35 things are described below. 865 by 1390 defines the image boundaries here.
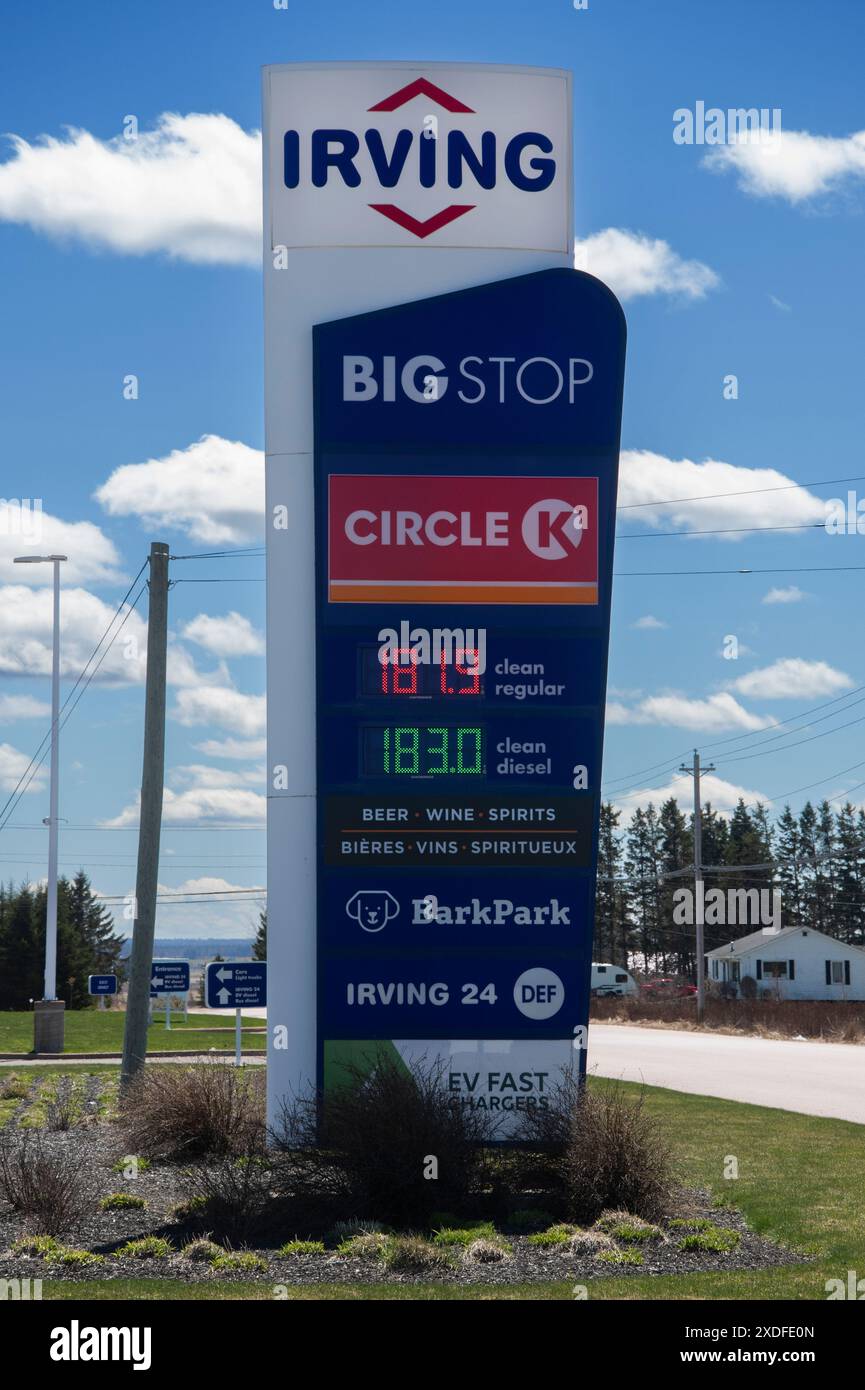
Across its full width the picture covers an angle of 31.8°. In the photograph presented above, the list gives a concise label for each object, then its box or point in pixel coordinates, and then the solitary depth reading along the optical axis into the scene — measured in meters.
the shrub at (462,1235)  10.06
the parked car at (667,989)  80.25
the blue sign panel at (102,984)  43.22
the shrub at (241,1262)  9.33
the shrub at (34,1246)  9.65
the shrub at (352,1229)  10.16
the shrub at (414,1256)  9.33
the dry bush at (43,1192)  10.47
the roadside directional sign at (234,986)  19.62
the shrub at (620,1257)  9.57
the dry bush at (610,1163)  10.98
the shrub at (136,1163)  13.24
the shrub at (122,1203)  11.47
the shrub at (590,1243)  9.81
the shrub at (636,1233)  10.18
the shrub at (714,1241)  10.01
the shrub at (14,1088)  20.84
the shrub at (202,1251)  9.62
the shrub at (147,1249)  9.70
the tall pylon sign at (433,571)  13.19
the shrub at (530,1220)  10.66
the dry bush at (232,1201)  10.52
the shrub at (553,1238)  10.05
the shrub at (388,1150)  10.84
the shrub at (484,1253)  9.52
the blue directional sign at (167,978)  31.56
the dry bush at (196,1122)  13.50
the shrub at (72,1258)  9.47
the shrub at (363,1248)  9.60
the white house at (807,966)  74.94
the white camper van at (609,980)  87.75
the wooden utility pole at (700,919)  51.58
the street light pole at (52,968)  31.48
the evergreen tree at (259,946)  79.90
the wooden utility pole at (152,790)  21.02
